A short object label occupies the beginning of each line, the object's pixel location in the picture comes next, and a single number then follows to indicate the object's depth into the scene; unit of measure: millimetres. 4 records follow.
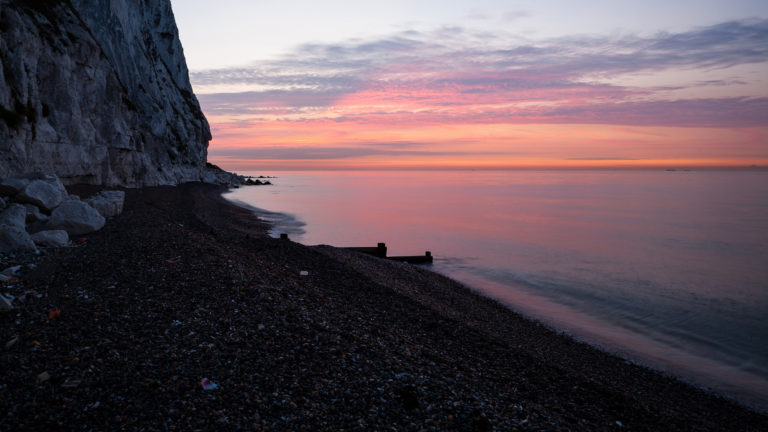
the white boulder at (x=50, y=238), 12367
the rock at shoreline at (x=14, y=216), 12125
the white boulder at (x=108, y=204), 18234
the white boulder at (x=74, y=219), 14250
